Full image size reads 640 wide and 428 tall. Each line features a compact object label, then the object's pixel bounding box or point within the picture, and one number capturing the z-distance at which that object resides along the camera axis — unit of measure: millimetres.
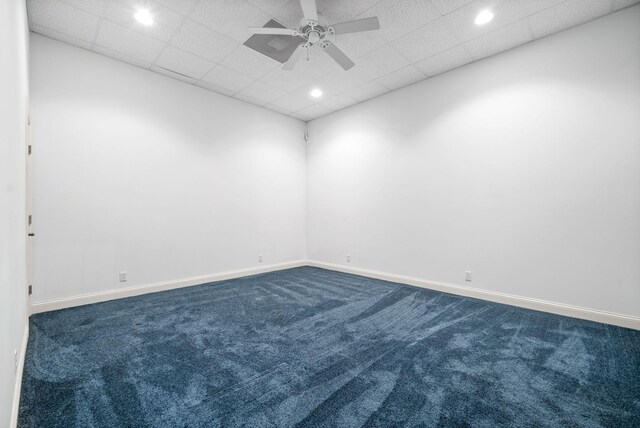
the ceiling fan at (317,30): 2604
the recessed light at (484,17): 2938
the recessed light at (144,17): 2917
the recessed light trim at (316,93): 4766
